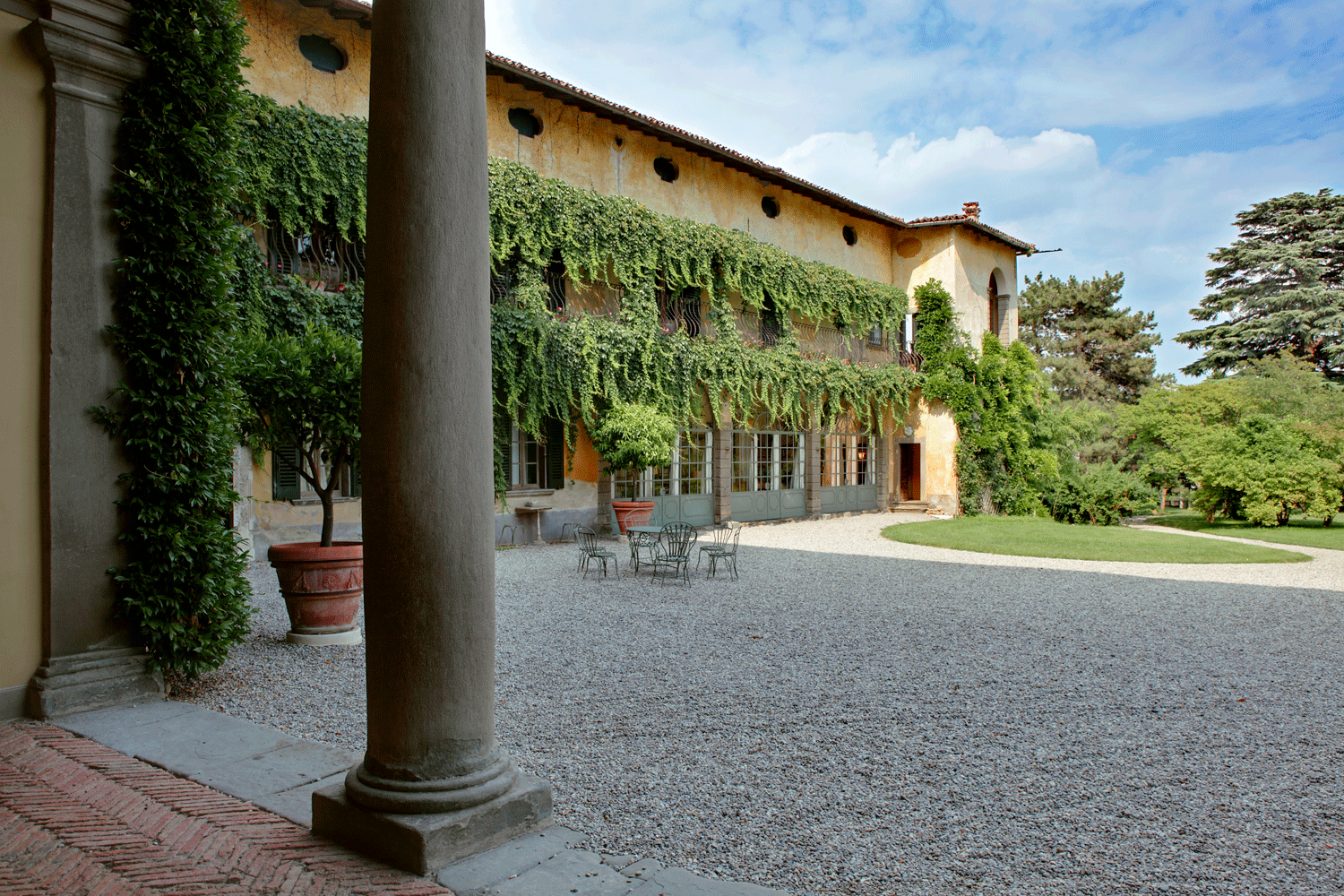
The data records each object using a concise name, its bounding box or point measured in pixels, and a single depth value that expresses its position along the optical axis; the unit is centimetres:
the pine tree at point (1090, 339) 3538
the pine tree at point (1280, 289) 2877
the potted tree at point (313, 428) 536
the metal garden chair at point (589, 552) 933
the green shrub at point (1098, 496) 1752
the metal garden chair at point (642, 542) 1005
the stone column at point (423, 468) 241
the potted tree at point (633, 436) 1291
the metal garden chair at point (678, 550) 912
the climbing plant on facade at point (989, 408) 1977
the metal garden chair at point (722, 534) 1375
